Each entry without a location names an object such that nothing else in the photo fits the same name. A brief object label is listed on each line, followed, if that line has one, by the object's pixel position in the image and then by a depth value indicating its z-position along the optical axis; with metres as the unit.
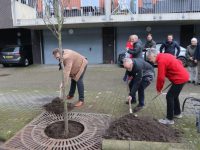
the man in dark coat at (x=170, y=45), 7.34
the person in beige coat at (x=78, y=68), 4.66
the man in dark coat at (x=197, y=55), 6.91
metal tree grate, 3.12
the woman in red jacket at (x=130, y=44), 5.57
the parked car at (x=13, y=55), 12.92
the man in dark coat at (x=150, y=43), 7.54
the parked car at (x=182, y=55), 10.86
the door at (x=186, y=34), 12.94
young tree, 3.08
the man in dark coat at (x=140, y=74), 4.04
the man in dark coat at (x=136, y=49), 5.36
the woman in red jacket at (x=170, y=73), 3.46
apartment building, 11.31
